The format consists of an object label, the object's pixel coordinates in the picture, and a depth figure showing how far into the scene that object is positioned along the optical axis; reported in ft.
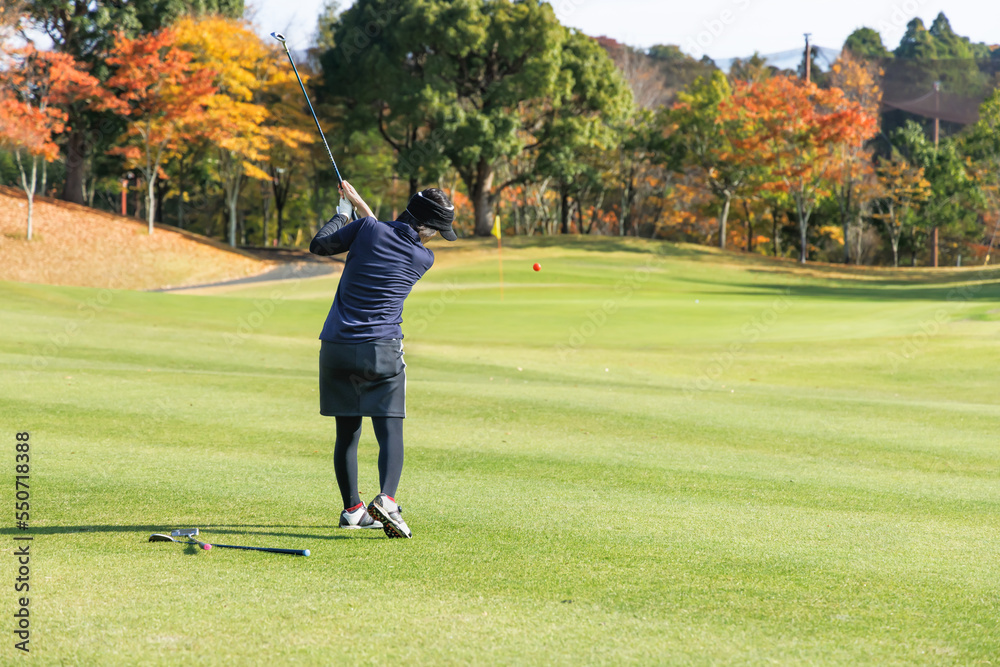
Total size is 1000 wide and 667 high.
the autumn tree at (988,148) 164.04
